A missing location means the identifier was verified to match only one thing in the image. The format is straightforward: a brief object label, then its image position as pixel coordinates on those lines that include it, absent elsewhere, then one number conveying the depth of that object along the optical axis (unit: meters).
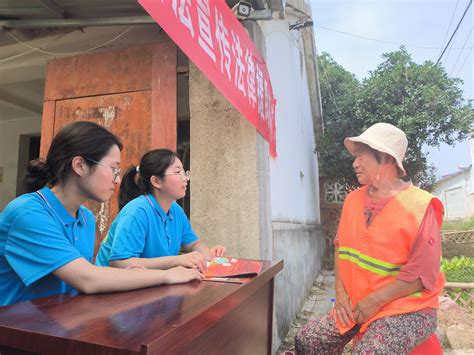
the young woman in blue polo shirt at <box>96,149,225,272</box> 1.68
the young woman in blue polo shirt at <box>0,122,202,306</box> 1.16
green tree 7.57
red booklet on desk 1.49
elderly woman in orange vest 1.72
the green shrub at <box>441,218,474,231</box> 11.56
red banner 1.68
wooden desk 0.72
